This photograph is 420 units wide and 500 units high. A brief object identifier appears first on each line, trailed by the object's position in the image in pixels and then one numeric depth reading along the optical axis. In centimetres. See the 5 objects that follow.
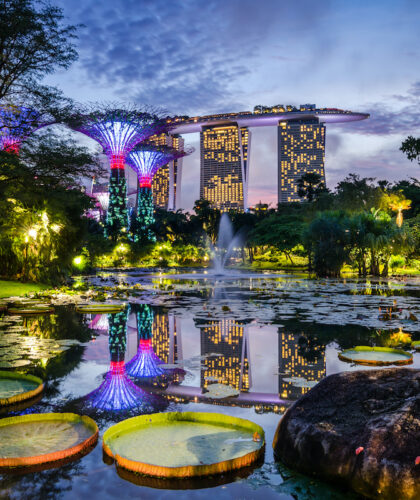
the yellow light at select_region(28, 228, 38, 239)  1652
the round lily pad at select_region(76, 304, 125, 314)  1106
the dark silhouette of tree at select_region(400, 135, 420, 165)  2396
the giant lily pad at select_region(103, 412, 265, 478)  292
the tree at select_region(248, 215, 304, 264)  3928
